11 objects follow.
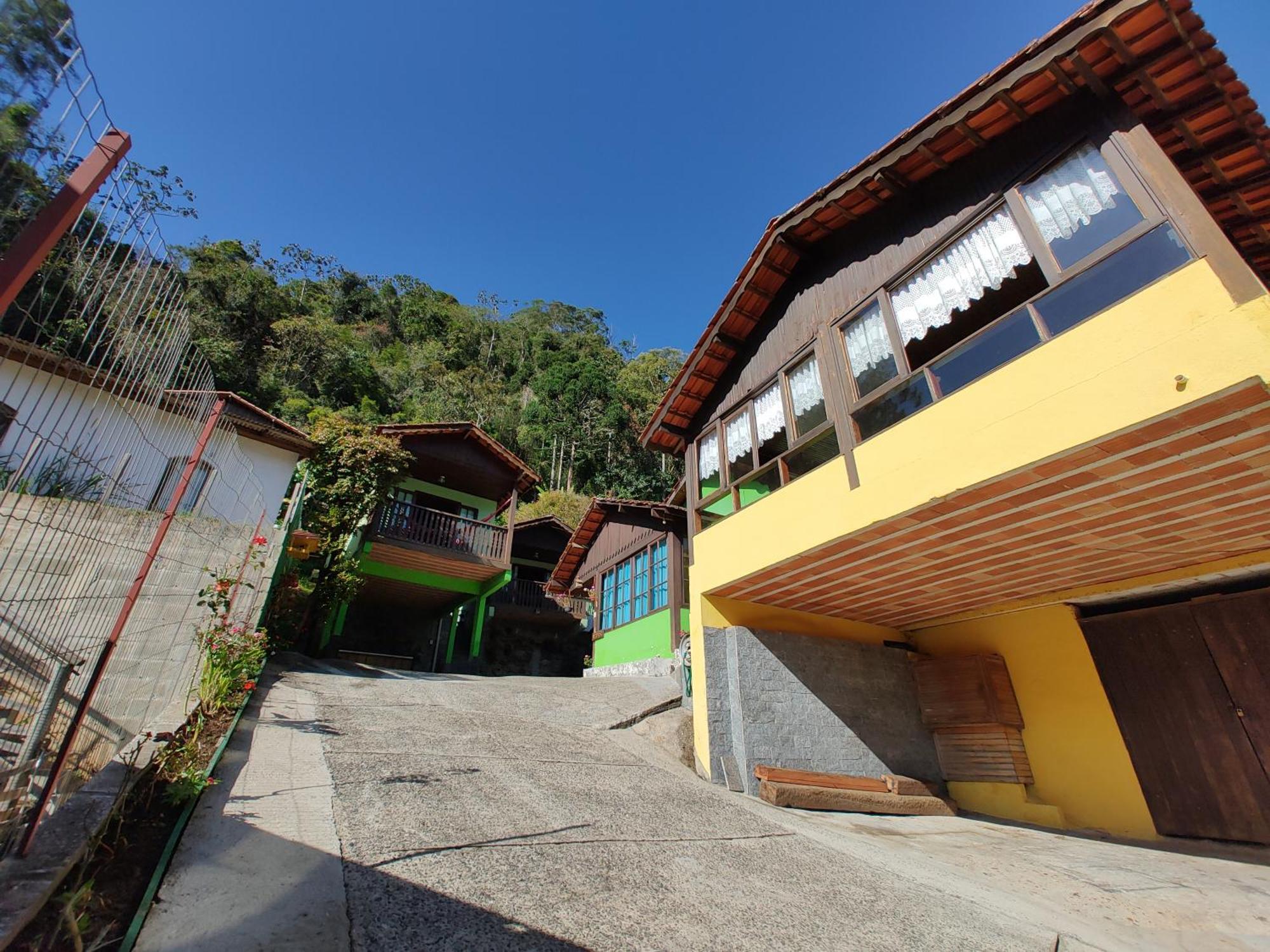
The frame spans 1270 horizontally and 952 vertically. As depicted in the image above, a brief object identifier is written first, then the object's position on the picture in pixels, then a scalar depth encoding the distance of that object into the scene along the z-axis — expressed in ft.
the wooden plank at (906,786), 21.48
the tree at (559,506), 92.99
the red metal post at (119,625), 7.22
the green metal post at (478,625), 48.37
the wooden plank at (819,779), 19.38
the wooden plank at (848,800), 18.72
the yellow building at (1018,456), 12.13
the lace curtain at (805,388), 20.51
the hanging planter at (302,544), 29.12
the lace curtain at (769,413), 22.16
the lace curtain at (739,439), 23.71
